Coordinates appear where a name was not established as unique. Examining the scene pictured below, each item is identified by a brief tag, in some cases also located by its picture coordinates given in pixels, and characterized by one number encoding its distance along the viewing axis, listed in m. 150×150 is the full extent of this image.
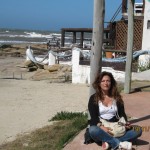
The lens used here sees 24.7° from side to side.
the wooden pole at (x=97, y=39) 4.69
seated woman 4.15
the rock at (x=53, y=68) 15.25
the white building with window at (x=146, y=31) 15.25
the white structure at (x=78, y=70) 11.83
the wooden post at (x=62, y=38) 23.49
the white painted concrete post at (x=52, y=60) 16.34
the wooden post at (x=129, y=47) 6.93
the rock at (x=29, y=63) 18.15
